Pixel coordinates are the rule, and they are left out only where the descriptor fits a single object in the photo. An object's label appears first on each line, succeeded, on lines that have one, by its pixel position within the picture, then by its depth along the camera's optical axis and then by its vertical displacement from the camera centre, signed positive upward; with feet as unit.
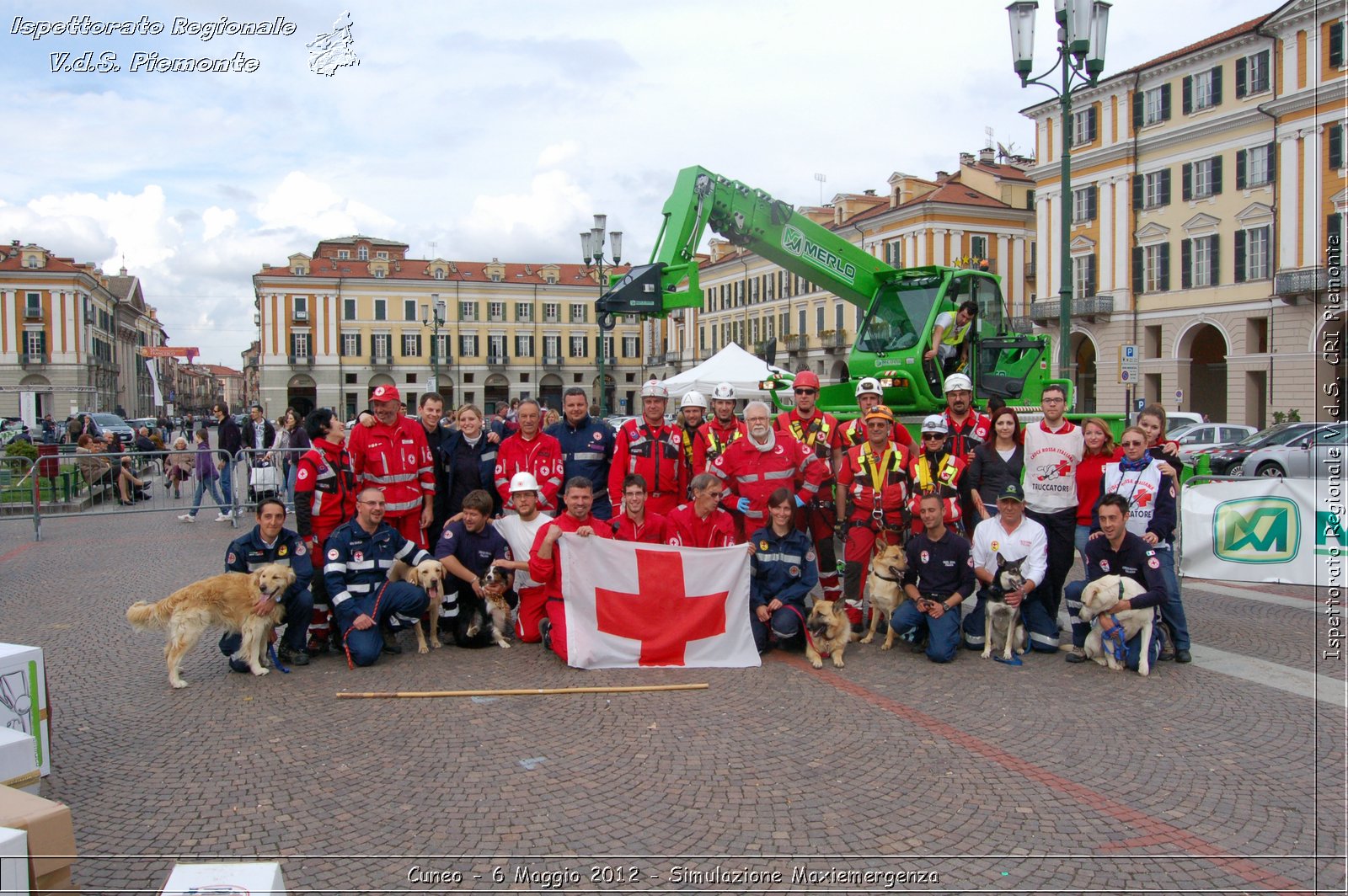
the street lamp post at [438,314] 132.13 +17.58
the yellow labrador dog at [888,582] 23.43 -3.99
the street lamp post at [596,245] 82.33 +16.78
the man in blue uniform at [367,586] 22.21 -3.81
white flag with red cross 22.39 -4.34
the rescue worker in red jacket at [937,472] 24.53 -1.27
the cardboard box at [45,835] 10.55 -4.68
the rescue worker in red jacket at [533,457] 26.23 -0.78
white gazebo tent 72.28 +4.34
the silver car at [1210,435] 82.43 -1.07
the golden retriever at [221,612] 20.57 -4.03
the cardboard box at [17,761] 13.37 -4.78
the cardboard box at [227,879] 8.79 -4.34
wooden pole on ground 19.84 -5.69
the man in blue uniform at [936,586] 22.53 -4.01
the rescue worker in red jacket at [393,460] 24.80 -0.75
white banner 28.07 -3.41
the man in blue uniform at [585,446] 27.30 -0.49
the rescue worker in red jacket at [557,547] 22.95 -2.93
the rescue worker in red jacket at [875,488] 24.59 -1.68
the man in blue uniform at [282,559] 22.43 -3.09
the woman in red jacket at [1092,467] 24.82 -1.16
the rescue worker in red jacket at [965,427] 26.43 -0.05
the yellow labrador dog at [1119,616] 21.58 -4.44
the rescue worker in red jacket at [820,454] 25.75 -0.80
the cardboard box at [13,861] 9.66 -4.51
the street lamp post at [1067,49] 41.57 +17.42
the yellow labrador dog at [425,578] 22.98 -3.68
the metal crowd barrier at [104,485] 50.80 -3.01
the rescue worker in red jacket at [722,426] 26.78 +0.06
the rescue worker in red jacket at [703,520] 23.84 -2.44
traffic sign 66.08 +4.05
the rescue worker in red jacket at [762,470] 24.84 -1.16
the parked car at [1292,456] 65.57 -2.61
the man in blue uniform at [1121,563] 21.80 -3.38
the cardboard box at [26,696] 14.64 -4.20
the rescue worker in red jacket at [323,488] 24.43 -1.47
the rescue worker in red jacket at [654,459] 26.02 -0.84
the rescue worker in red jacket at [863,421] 26.11 +0.15
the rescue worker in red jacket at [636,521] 23.99 -2.46
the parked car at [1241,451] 71.31 -2.25
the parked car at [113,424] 121.98 +1.74
